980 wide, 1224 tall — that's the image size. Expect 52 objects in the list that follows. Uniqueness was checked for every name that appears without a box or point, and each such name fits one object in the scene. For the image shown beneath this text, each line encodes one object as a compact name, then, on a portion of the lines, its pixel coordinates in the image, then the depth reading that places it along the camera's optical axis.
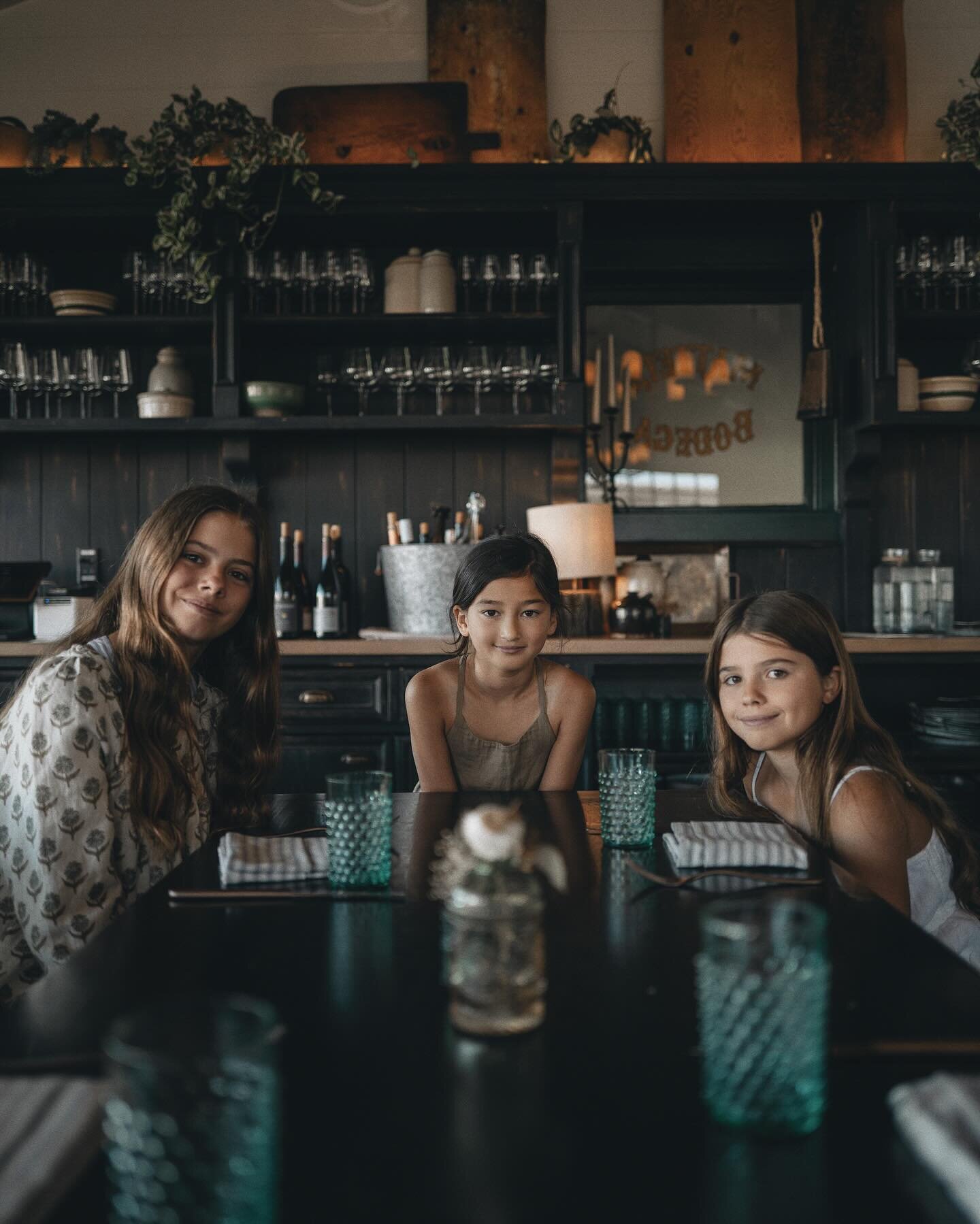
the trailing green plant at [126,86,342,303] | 3.33
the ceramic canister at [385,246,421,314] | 3.59
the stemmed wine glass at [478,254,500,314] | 3.52
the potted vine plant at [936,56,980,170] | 3.34
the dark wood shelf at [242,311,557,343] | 3.51
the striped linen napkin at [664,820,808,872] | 1.18
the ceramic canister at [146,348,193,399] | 3.64
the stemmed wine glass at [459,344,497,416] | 3.47
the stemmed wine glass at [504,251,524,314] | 3.51
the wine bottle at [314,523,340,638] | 3.57
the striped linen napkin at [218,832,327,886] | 1.14
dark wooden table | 0.54
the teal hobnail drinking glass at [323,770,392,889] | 1.12
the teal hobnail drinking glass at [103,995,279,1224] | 0.49
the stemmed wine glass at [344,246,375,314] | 3.50
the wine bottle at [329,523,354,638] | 3.81
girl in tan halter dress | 2.08
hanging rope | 3.57
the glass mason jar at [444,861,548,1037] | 0.71
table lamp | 3.29
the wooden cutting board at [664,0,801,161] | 3.75
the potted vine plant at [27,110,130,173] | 3.46
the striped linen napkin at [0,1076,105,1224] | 0.53
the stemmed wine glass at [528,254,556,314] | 3.51
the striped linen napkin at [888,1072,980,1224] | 0.54
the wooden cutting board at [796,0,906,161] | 3.74
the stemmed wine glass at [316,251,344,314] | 3.50
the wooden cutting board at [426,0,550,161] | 3.79
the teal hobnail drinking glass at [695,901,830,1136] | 0.61
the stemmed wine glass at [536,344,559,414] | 3.51
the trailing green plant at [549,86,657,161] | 3.47
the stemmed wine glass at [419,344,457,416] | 3.50
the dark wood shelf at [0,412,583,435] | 3.47
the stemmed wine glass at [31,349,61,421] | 3.54
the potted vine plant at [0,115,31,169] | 3.59
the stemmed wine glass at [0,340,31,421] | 3.51
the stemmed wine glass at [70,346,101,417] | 3.55
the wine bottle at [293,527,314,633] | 3.76
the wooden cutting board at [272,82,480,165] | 3.71
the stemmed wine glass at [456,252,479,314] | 3.56
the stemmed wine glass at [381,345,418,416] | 3.51
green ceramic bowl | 3.56
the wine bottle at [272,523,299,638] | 3.54
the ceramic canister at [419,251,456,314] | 3.56
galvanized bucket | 3.36
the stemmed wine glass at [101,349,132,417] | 3.57
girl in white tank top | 1.55
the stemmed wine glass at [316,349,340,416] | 3.64
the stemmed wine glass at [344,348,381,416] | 3.55
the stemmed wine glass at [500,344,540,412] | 3.48
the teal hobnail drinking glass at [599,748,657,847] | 1.32
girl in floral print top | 1.36
